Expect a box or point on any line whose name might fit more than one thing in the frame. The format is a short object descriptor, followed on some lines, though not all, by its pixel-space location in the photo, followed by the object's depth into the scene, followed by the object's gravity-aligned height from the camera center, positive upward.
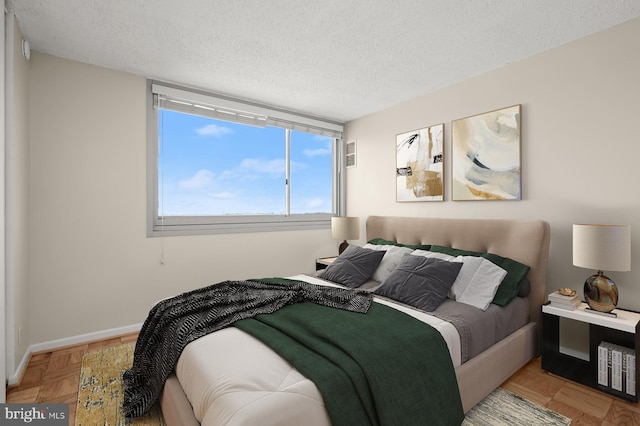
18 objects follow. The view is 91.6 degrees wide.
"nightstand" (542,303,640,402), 1.94 -0.92
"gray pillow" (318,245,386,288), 2.80 -0.52
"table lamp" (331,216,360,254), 3.95 -0.20
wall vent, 4.48 +0.84
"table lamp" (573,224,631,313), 1.99 -0.30
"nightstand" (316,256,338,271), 3.90 -0.63
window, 3.30 +0.58
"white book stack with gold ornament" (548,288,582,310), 2.20 -0.64
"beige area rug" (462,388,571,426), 1.77 -1.20
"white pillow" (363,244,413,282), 2.85 -0.46
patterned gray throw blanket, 1.78 -0.63
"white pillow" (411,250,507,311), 2.27 -0.54
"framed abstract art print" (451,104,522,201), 2.78 +0.53
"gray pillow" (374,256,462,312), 2.25 -0.54
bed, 1.23 -0.69
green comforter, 1.30 -0.69
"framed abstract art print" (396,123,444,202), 3.38 +0.54
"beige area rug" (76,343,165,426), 1.80 -1.18
